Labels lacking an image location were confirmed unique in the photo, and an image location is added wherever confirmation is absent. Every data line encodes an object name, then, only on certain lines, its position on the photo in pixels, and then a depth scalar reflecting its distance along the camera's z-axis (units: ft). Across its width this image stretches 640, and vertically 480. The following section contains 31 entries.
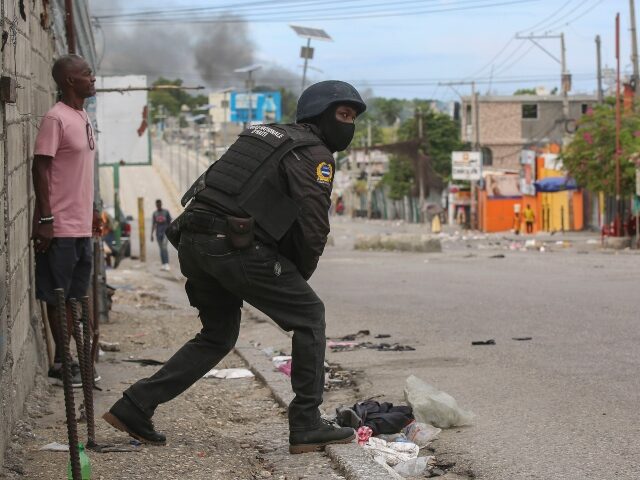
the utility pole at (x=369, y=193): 328.49
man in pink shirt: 21.50
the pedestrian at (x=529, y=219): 174.75
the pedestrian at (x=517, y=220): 188.12
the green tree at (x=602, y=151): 110.32
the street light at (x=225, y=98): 174.60
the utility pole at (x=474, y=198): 225.76
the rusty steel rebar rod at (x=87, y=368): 16.98
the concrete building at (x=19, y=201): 17.42
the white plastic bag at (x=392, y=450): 18.28
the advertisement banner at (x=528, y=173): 209.36
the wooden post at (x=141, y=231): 100.89
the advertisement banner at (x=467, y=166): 232.59
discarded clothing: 19.75
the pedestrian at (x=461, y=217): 242.33
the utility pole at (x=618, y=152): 100.55
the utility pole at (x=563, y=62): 241.90
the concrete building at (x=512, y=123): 296.10
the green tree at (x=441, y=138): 318.04
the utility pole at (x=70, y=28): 29.14
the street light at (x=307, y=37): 144.53
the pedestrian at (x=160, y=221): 91.91
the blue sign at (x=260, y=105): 206.32
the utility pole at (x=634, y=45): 141.90
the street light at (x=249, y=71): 138.00
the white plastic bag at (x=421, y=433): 19.58
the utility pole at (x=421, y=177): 244.22
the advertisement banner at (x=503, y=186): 230.07
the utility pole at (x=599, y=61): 186.63
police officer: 17.13
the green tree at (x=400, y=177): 307.27
